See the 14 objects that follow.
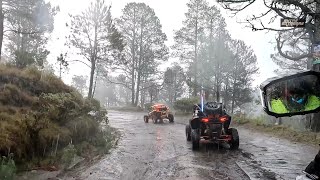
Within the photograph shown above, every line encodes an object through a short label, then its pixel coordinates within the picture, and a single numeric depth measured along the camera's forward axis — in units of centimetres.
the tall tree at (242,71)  2666
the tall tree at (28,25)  1148
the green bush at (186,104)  2120
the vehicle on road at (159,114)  1697
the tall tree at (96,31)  2355
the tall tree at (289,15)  690
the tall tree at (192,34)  2801
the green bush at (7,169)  425
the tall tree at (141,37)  3007
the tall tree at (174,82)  3456
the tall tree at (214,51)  2505
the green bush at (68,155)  603
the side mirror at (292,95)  138
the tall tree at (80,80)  5671
